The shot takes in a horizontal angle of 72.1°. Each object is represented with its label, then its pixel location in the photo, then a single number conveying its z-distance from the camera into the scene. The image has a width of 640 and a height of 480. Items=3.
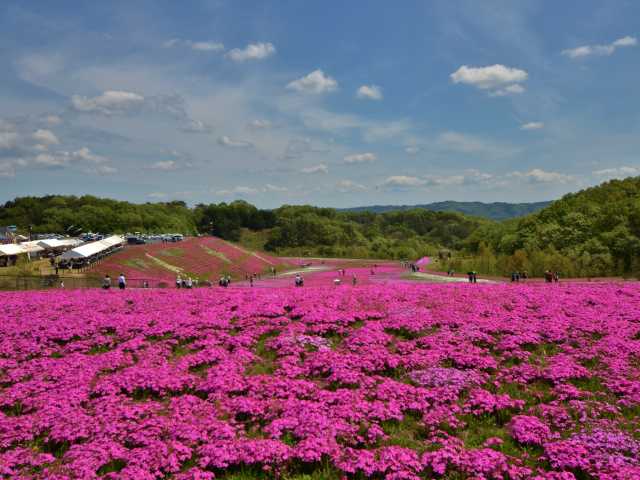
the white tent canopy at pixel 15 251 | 54.25
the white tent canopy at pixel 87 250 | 48.47
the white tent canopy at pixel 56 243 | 66.06
